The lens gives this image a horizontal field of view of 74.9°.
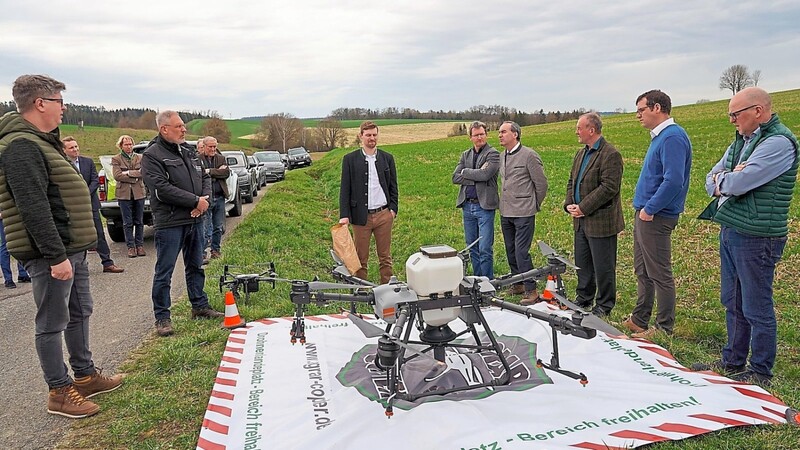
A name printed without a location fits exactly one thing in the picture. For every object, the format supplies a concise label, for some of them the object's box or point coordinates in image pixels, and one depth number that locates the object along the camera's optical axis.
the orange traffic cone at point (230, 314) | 5.48
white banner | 3.36
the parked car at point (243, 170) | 15.71
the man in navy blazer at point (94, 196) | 8.19
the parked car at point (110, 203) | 10.03
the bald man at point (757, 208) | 3.95
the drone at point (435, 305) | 3.49
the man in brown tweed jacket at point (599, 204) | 5.61
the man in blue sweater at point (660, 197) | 4.93
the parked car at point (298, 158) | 37.44
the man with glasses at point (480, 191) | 6.61
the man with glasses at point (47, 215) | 3.57
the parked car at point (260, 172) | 20.98
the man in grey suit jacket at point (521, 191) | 6.34
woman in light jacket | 9.20
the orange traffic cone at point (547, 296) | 6.18
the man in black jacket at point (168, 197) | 5.27
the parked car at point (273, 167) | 26.75
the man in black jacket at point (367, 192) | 6.48
